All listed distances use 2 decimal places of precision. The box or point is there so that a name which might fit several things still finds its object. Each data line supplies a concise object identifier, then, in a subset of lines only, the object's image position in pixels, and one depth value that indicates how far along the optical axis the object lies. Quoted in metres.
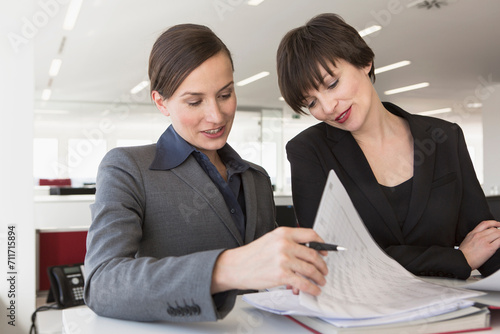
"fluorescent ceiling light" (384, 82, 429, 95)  11.60
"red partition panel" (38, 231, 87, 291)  2.96
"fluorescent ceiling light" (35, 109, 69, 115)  13.95
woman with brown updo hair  0.70
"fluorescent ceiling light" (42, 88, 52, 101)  12.55
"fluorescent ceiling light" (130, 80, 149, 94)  11.50
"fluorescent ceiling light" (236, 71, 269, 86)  10.69
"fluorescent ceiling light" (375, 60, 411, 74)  9.41
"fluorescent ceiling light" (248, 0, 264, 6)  6.10
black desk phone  2.44
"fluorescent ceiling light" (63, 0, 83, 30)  6.27
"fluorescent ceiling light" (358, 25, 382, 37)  7.19
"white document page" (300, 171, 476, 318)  0.69
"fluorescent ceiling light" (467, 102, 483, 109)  14.06
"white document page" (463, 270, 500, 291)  0.87
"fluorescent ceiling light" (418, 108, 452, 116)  15.10
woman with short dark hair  1.23
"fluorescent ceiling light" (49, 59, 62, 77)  9.55
